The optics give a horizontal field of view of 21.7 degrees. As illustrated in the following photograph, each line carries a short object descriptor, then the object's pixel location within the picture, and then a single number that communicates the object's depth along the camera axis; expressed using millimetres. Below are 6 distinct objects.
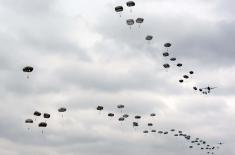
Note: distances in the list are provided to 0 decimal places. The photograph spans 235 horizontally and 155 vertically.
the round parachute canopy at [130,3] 168875
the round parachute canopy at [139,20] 178125
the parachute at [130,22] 178088
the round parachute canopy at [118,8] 173625
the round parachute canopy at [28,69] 186875
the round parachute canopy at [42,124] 195375
